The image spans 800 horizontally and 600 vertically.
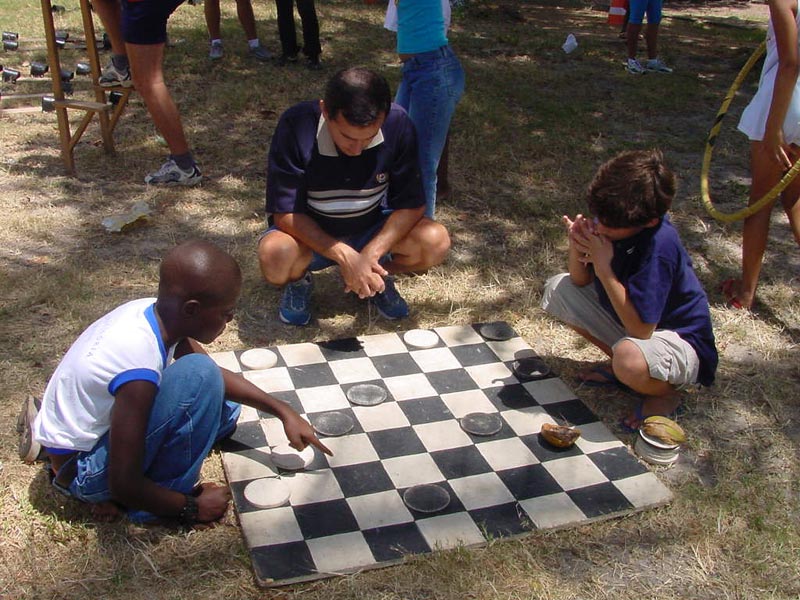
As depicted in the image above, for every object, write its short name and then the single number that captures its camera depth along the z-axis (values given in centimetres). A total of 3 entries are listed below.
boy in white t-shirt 204
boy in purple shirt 267
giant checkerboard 229
